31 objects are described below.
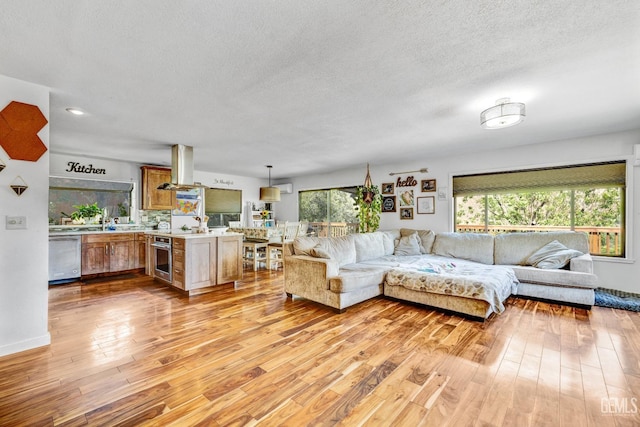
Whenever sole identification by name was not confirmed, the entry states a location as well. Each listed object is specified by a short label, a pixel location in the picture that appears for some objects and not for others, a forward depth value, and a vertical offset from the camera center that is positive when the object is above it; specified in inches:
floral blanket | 122.9 -31.1
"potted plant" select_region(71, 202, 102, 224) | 213.9 +2.1
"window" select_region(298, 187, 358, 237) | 293.6 +3.8
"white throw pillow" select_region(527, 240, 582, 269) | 149.9 -23.4
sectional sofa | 133.0 -30.0
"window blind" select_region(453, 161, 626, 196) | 161.7 +23.2
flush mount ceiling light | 105.9 +39.4
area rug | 136.1 -45.2
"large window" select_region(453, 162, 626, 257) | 164.6 +8.5
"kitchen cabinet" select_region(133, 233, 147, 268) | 222.0 -28.0
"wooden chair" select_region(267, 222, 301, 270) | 238.2 -26.2
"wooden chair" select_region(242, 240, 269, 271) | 234.7 -32.6
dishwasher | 184.2 -28.9
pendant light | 258.2 +20.5
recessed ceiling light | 121.1 +47.4
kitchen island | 162.7 -27.5
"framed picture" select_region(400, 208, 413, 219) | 236.5 +1.7
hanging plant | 213.3 +4.8
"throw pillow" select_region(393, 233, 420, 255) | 204.2 -23.3
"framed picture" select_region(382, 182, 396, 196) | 248.8 +25.3
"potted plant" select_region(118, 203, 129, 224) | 234.7 +2.1
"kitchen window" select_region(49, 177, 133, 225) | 207.2 +16.6
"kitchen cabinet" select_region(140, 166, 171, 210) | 238.2 +22.8
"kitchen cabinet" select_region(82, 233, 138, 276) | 198.2 -27.5
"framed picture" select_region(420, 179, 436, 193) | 224.1 +24.8
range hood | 182.5 +33.0
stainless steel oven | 176.4 -27.8
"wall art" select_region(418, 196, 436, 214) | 223.8 +8.8
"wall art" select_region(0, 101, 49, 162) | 93.7 +30.1
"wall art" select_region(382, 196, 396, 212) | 247.9 +10.5
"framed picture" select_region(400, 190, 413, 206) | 237.0 +15.0
